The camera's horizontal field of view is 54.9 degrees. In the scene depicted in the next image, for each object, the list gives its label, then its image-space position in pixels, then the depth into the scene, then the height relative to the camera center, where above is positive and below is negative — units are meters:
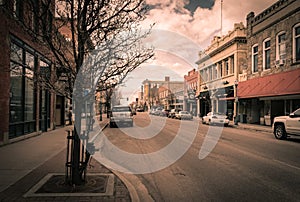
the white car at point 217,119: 28.28 -1.60
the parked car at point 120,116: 25.02 -1.21
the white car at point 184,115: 40.75 -1.82
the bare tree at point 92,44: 5.89 +1.29
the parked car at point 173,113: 47.03 -1.80
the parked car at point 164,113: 55.50 -2.05
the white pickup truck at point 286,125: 14.62 -1.20
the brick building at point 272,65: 22.55 +3.39
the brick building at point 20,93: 11.23 +0.42
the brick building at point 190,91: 54.62 +2.29
